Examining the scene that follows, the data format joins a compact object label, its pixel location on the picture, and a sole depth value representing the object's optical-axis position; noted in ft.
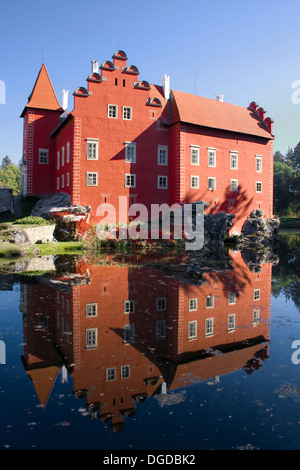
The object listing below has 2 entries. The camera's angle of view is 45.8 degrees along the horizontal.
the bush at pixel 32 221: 83.05
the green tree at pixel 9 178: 315.43
